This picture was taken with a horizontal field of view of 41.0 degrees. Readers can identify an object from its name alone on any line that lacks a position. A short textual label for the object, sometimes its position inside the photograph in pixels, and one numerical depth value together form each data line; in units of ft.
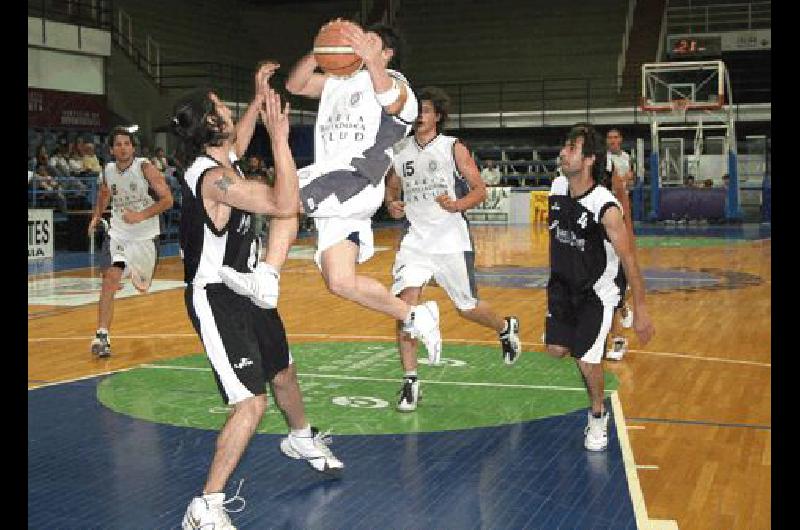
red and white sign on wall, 79.92
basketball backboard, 83.81
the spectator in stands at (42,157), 67.00
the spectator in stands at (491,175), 94.89
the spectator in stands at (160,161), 73.56
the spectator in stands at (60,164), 69.15
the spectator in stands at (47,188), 64.90
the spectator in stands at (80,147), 73.00
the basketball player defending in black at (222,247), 14.40
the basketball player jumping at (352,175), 19.01
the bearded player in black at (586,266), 19.12
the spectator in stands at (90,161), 71.67
